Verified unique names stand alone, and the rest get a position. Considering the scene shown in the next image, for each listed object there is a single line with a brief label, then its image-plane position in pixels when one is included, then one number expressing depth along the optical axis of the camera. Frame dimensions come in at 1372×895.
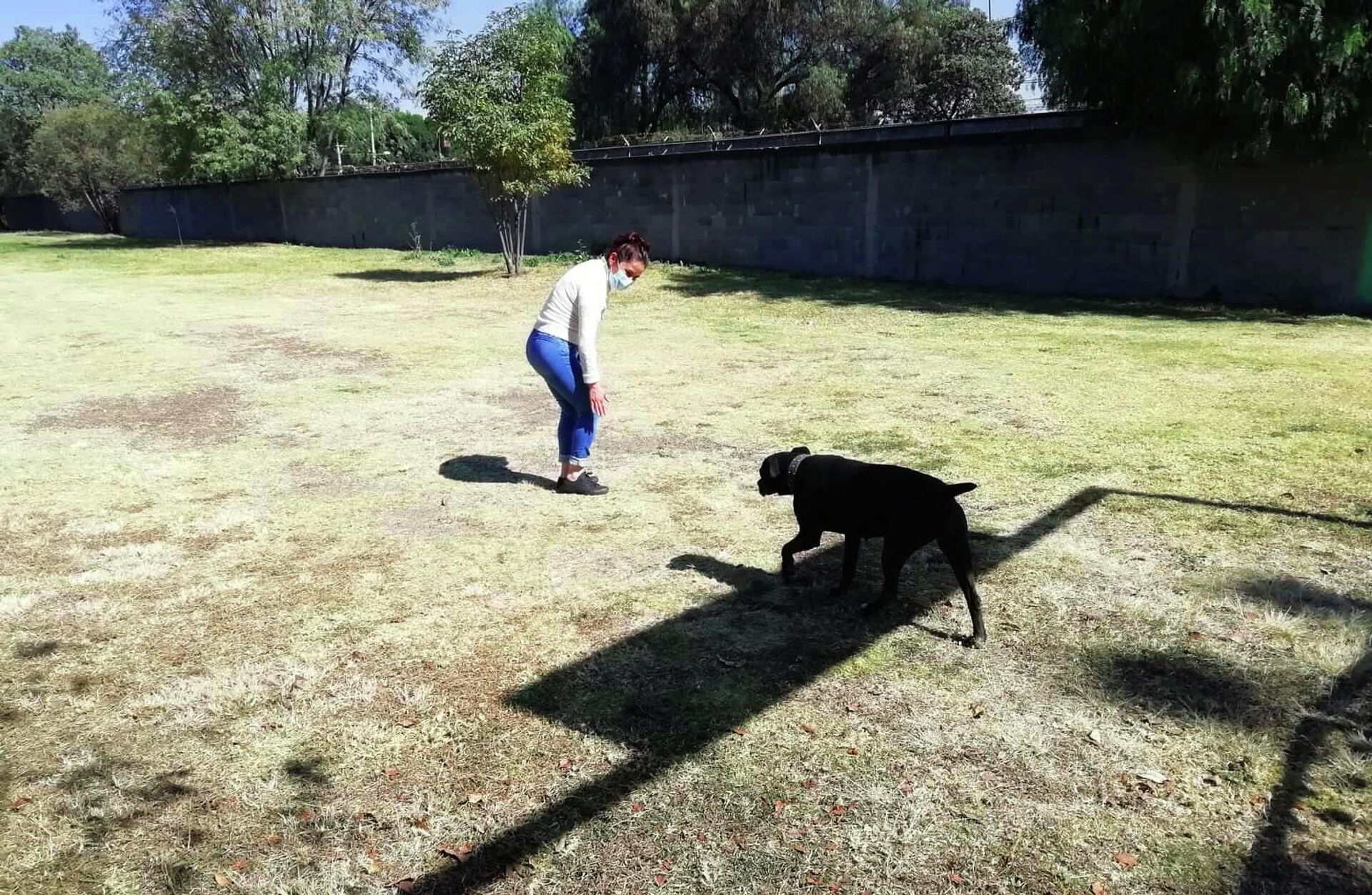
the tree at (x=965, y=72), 34.44
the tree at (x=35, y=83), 53.16
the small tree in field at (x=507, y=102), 16.67
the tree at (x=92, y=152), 40.44
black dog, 3.41
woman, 5.03
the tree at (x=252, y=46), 28.08
